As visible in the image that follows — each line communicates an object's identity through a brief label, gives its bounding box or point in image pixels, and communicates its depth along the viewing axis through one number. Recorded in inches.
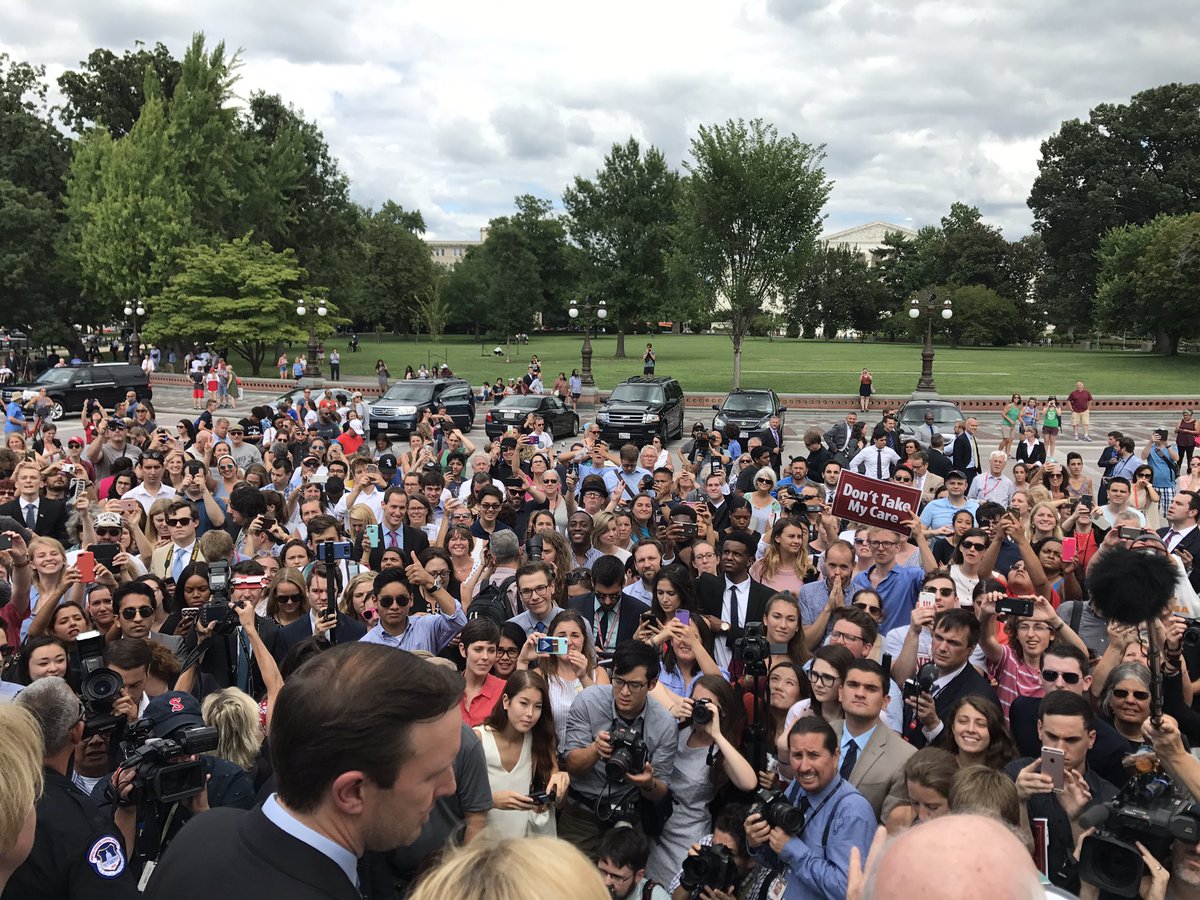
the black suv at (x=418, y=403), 987.9
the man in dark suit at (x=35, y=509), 335.0
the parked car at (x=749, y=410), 877.2
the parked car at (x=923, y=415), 827.4
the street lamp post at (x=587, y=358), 1464.0
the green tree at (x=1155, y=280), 2078.0
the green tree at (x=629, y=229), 2314.2
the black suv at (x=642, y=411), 947.3
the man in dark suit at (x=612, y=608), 240.5
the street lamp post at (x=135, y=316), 1780.3
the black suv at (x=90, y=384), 1194.6
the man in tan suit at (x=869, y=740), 161.8
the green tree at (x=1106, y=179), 2736.2
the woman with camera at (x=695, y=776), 163.5
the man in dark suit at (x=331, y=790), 68.7
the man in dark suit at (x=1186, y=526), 295.7
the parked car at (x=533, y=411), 994.1
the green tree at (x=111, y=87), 2119.8
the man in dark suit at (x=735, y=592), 246.7
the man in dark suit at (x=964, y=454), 546.0
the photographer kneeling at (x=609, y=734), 163.3
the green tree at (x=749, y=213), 1228.5
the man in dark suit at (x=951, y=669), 188.2
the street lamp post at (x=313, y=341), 1688.9
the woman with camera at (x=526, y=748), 159.8
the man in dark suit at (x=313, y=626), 219.5
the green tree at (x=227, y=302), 1663.4
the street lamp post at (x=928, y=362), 1352.1
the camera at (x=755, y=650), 180.2
